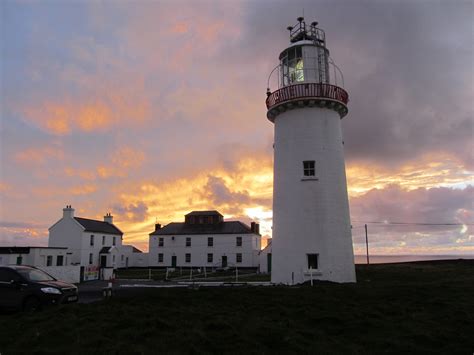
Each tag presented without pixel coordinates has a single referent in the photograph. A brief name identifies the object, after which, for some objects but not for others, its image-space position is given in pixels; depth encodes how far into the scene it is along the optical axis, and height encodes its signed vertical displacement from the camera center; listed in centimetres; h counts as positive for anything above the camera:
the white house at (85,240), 4950 +283
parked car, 1220 -101
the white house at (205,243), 5675 +241
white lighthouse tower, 1933 +433
